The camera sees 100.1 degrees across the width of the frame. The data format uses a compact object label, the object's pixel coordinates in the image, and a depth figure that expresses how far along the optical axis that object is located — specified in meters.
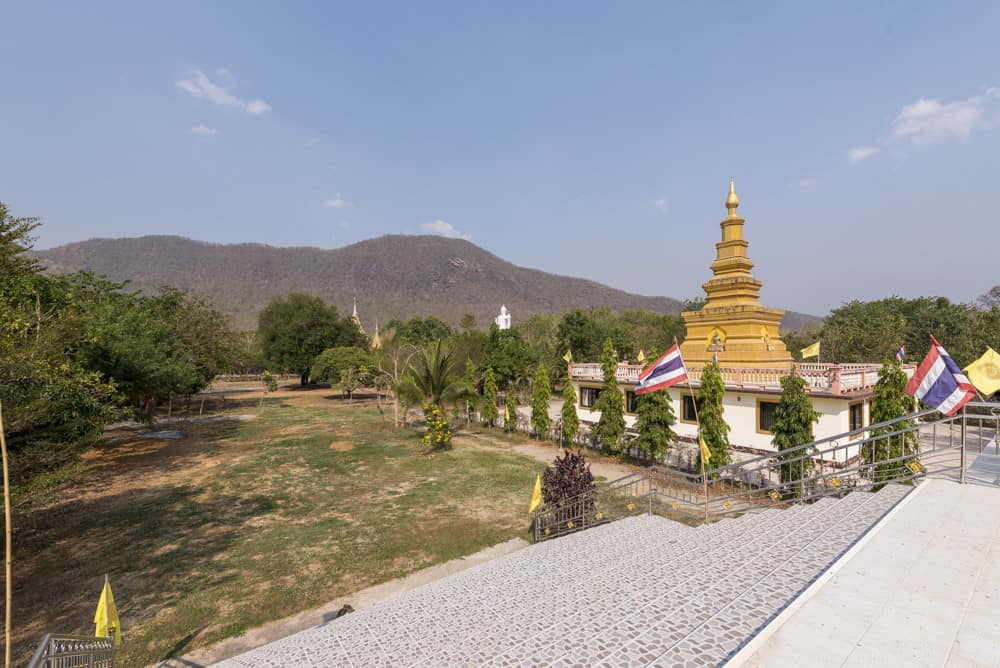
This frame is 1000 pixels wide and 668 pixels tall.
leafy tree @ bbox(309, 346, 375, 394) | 37.59
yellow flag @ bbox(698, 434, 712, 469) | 12.31
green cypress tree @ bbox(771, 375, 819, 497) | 13.35
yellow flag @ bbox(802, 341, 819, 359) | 22.03
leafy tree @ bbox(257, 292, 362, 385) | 46.28
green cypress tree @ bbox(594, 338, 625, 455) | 18.61
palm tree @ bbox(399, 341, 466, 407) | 20.03
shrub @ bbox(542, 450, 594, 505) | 10.30
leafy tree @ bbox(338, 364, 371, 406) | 36.38
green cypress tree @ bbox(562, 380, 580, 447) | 20.44
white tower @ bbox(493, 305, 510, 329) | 86.12
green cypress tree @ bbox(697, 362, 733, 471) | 14.56
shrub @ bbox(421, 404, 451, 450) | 19.17
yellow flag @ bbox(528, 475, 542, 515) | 9.73
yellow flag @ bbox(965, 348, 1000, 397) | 8.80
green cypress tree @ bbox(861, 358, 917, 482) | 12.15
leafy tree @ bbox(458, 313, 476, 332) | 72.92
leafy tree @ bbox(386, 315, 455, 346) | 62.13
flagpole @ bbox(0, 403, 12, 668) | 3.56
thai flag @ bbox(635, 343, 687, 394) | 12.91
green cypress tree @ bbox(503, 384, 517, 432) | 24.22
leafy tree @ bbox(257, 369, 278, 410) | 40.59
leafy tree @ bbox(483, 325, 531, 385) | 33.84
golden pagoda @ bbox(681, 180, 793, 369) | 21.52
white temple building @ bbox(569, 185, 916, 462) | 16.88
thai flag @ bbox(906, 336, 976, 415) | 7.41
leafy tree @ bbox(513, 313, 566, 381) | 41.03
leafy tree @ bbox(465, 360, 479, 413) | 21.66
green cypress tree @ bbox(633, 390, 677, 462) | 16.78
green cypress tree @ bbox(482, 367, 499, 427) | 26.14
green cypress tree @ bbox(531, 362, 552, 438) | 22.09
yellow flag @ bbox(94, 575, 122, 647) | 5.02
